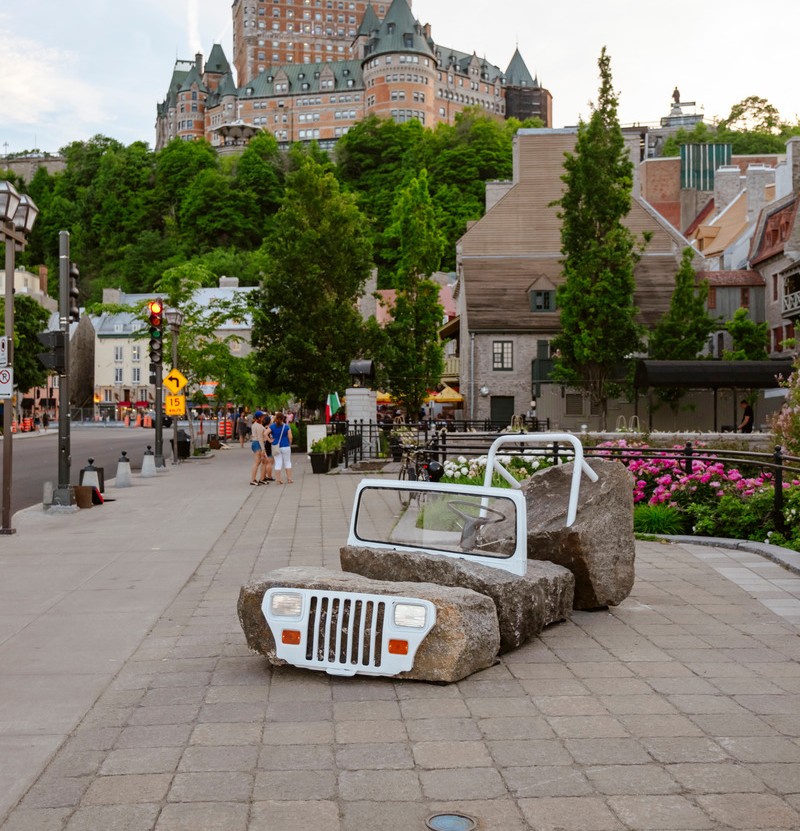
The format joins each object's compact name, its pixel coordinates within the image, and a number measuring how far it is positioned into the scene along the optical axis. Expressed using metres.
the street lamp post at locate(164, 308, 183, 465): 35.62
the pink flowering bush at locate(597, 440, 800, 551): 13.49
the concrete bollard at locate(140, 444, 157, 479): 29.05
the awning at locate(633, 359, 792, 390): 37.59
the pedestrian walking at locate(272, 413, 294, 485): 26.56
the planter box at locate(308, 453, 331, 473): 29.69
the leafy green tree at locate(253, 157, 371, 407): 46.81
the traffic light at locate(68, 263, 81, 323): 20.12
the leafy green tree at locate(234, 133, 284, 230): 134.75
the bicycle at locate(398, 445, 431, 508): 18.71
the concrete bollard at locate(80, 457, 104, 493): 20.92
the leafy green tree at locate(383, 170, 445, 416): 47.62
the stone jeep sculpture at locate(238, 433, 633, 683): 6.70
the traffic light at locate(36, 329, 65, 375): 17.70
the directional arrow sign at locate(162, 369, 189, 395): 35.09
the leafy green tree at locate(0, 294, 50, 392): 77.44
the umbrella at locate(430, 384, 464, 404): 52.75
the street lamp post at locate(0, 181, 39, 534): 15.41
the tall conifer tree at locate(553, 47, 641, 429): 41.56
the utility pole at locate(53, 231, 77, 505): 18.70
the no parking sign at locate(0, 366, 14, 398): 15.65
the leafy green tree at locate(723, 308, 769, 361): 45.56
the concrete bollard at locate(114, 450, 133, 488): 24.92
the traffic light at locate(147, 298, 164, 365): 28.78
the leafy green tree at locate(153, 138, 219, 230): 143.00
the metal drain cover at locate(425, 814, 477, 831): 4.49
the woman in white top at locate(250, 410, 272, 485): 26.09
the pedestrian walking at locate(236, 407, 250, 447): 55.82
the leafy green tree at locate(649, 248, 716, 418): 45.75
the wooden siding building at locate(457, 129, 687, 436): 50.59
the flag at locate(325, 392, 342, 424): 44.03
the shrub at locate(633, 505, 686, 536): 14.66
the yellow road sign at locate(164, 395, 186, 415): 34.91
